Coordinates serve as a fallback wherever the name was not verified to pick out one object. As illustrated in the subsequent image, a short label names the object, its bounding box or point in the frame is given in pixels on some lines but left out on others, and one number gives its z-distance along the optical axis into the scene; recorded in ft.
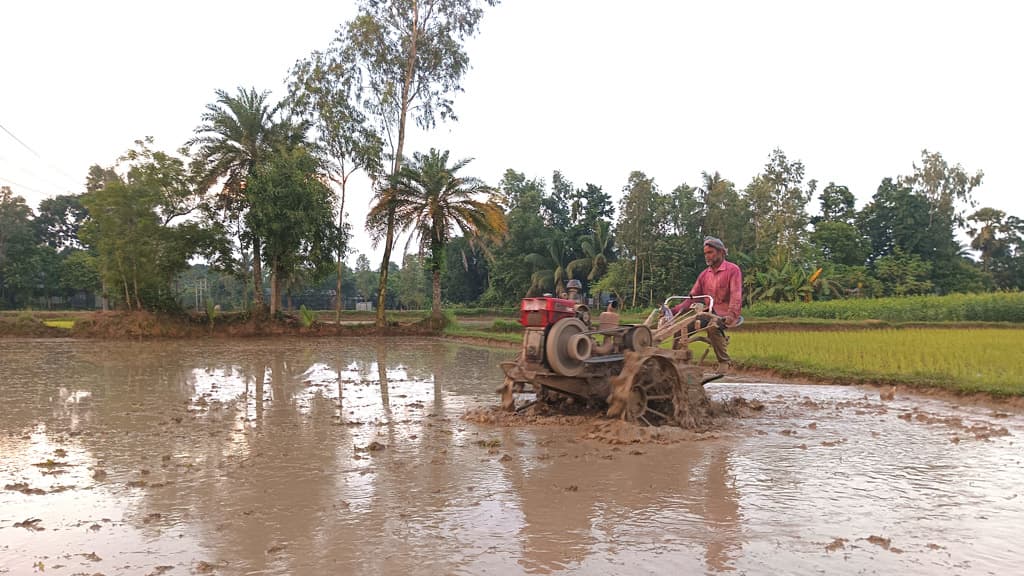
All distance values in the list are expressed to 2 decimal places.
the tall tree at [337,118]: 87.92
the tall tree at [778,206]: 124.77
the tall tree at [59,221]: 166.61
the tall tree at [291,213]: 77.36
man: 24.59
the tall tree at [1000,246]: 156.97
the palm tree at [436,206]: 84.43
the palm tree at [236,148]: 81.97
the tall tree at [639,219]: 126.00
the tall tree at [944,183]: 151.43
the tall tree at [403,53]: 90.48
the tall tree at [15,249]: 141.38
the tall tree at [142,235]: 77.05
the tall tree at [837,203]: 160.45
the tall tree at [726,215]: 128.26
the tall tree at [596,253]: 142.31
